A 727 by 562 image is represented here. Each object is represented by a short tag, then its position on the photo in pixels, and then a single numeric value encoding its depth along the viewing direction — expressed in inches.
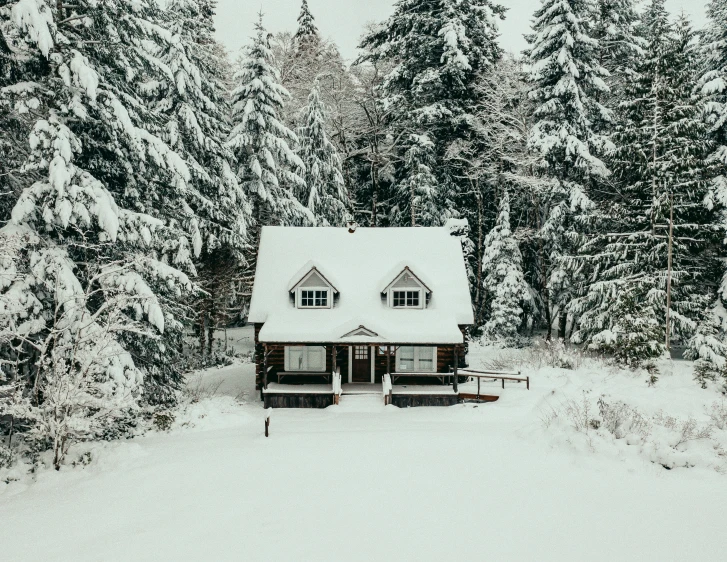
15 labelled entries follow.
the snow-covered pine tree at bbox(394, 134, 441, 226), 1259.8
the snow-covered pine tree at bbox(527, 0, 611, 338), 1048.8
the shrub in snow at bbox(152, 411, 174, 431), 629.9
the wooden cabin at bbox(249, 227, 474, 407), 779.4
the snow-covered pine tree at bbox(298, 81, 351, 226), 1227.2
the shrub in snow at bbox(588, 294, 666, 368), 792.3
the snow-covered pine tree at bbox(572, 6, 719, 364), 860.0
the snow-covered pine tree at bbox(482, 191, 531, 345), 1179.9
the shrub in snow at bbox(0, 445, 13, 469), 495.5
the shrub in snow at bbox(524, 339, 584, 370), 879.1
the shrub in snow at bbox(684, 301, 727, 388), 727.7
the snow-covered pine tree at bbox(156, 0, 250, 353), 894.4
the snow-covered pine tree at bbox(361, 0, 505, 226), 1258.0
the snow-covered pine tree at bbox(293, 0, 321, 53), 1759.4
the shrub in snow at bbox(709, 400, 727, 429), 497.7
